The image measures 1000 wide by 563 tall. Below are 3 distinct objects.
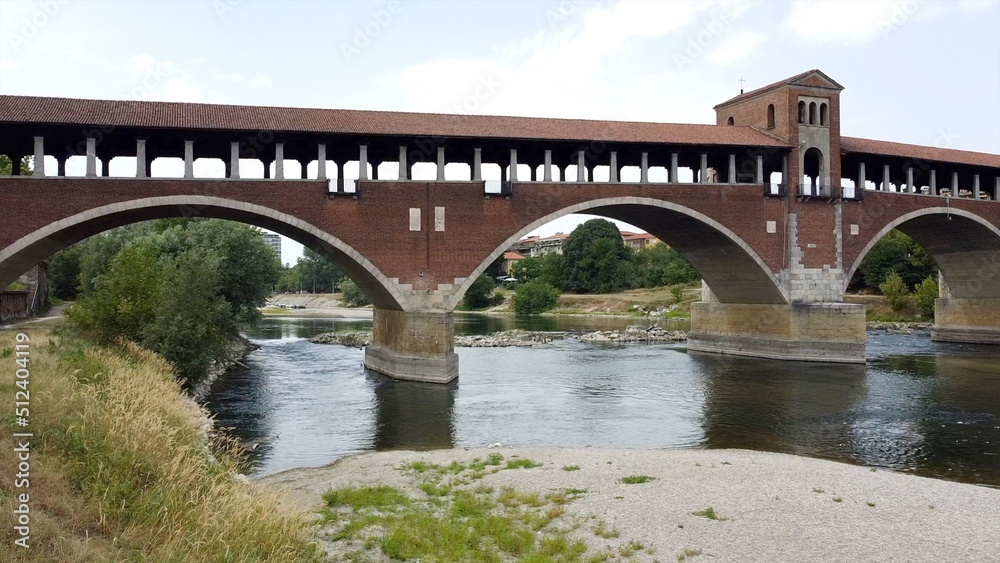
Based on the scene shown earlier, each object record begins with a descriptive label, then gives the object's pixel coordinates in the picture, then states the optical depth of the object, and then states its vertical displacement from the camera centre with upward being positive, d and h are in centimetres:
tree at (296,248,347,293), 13825 +387
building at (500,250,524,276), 12838 +650
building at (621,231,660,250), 15018 +1119
